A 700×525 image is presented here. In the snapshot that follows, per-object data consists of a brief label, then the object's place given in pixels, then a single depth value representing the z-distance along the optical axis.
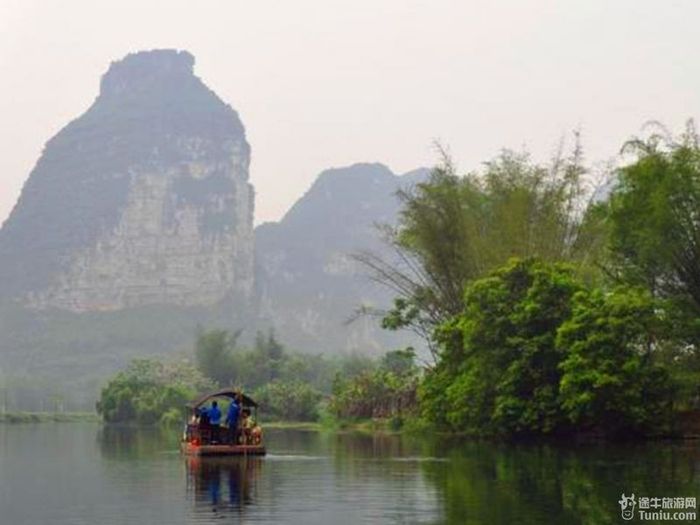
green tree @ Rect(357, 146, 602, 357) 36.44
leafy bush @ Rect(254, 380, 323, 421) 64.38
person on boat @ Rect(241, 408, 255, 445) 26.36
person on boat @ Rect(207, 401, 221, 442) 26.70
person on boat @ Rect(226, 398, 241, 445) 26.33
